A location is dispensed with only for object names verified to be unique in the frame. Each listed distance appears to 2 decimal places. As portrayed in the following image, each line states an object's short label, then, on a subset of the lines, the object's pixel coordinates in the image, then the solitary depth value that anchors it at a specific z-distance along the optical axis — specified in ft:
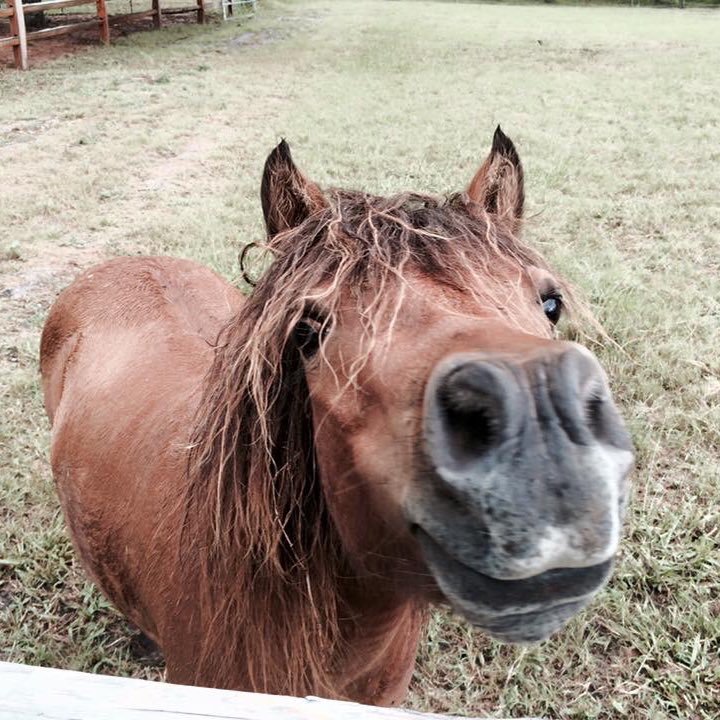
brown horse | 2.95
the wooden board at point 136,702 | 2.98
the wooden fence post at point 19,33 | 42.80
